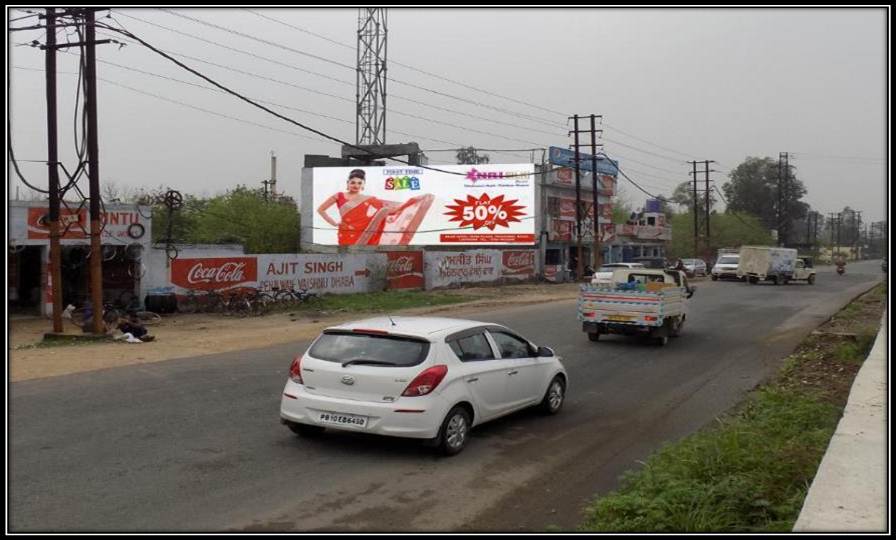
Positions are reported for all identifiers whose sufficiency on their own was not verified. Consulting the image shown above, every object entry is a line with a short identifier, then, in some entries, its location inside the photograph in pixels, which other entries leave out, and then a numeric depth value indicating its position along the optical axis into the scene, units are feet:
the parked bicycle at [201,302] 85.66
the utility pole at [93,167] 58.75
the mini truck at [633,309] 55.62
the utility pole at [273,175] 255.56
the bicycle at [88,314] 67.68
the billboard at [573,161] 186.09
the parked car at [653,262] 172.64
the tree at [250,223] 181.57
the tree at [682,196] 450.30
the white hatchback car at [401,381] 25.27
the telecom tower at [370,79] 155.53
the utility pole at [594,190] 163.13
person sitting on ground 59.41
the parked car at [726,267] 162.50
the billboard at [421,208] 177.99
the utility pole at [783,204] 305.73
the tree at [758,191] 405.80
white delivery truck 150.30
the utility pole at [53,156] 59.26
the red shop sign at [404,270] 126.21
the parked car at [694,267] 194.98
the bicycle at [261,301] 87.04
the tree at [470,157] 215.51
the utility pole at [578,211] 159.84
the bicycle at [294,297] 94.64
